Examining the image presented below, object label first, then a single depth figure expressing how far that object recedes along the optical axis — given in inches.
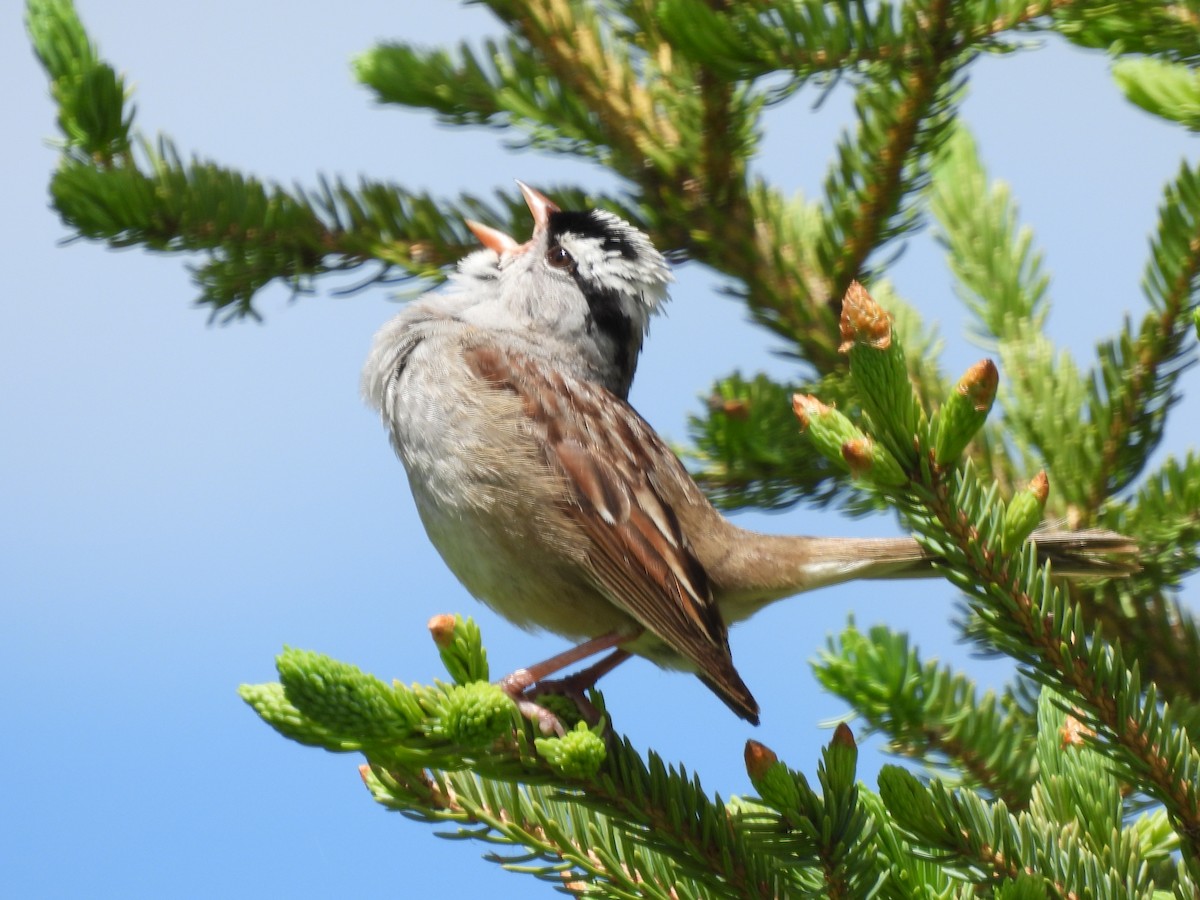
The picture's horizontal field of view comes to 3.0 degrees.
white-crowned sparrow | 139.4
